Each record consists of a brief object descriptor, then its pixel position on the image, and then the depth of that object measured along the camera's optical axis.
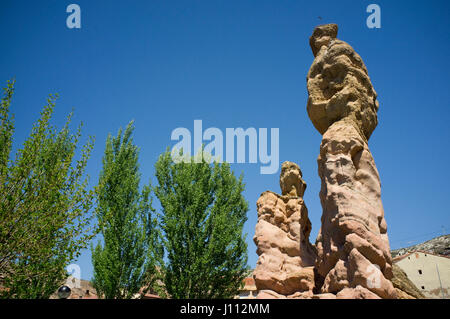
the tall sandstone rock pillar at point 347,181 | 8.91
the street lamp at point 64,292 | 7.07
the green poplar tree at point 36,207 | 7.55
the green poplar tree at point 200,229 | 14.12
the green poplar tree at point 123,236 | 13.85
